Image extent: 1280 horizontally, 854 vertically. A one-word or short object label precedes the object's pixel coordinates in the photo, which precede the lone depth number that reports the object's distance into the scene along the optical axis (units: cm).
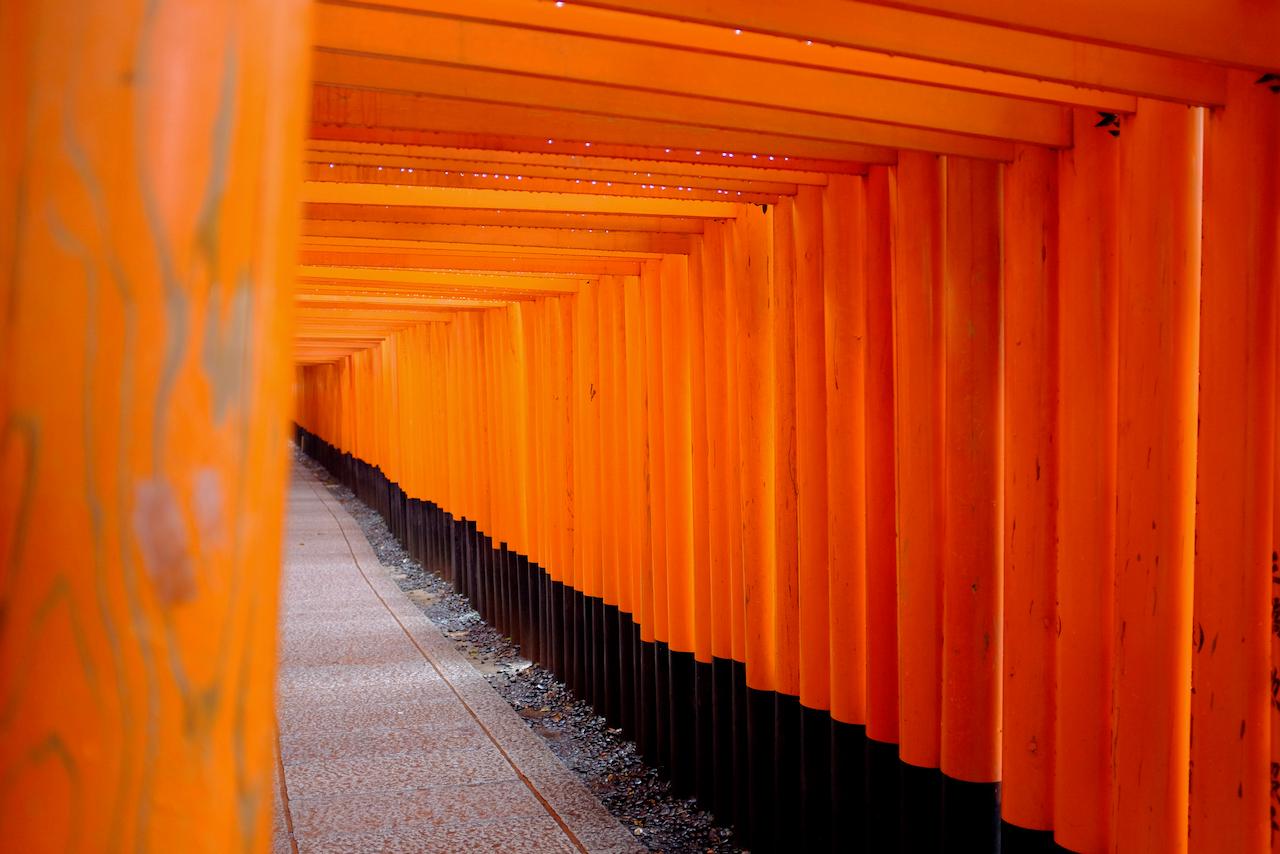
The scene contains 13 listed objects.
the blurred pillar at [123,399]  93
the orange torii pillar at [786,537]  576
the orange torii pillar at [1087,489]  382
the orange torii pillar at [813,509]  546
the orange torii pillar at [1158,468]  349
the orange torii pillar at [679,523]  716
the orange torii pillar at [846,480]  518
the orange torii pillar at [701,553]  683
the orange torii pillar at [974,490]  438
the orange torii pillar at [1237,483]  323
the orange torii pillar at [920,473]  463
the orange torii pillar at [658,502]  748
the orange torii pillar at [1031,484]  408
